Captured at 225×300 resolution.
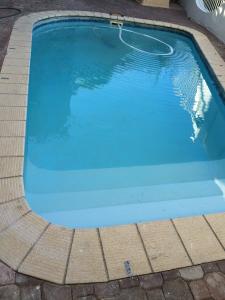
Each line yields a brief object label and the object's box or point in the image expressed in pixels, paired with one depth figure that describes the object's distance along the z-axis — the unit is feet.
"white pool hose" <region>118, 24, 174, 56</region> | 22.99
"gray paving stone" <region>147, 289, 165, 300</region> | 7.09
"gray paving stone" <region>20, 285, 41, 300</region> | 6.70
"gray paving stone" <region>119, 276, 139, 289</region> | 7.23
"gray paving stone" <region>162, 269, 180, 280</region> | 7.57
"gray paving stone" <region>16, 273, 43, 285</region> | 6.96
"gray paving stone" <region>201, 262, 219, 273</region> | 7.91
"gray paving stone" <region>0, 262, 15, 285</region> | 6.91
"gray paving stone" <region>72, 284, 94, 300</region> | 6.91
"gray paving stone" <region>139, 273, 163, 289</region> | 7.32
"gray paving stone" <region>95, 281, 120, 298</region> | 6.99
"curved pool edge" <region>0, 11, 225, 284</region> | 7.40
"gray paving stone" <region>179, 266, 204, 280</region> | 7.68
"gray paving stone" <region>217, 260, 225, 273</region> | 7.99
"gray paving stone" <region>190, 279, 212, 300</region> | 7.26
